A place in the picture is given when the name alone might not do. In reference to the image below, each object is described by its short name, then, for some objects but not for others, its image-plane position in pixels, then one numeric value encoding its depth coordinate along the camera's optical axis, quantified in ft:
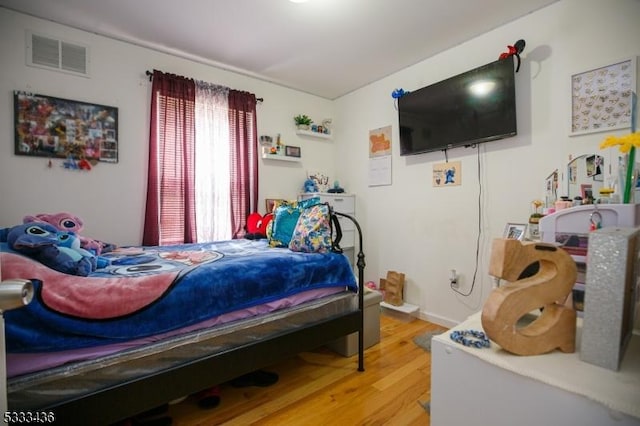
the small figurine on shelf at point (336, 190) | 11.98
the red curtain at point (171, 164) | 8.57
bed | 3.32
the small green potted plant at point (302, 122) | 11.60
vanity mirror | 5.86
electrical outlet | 8.56
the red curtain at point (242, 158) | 10.05
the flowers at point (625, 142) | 2.79
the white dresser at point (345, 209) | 11.09
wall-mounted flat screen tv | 7.22
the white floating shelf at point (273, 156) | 10.84
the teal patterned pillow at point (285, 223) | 7.40
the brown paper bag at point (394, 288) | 9.79
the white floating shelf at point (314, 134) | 11.71
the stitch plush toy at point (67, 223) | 5.47
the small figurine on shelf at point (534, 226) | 5.91
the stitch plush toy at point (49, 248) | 3.87
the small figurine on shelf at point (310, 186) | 11.73
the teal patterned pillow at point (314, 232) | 6.29
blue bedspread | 3.34
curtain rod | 8.63
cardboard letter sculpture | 2.20
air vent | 7.22
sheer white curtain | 9.50
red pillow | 9.30
